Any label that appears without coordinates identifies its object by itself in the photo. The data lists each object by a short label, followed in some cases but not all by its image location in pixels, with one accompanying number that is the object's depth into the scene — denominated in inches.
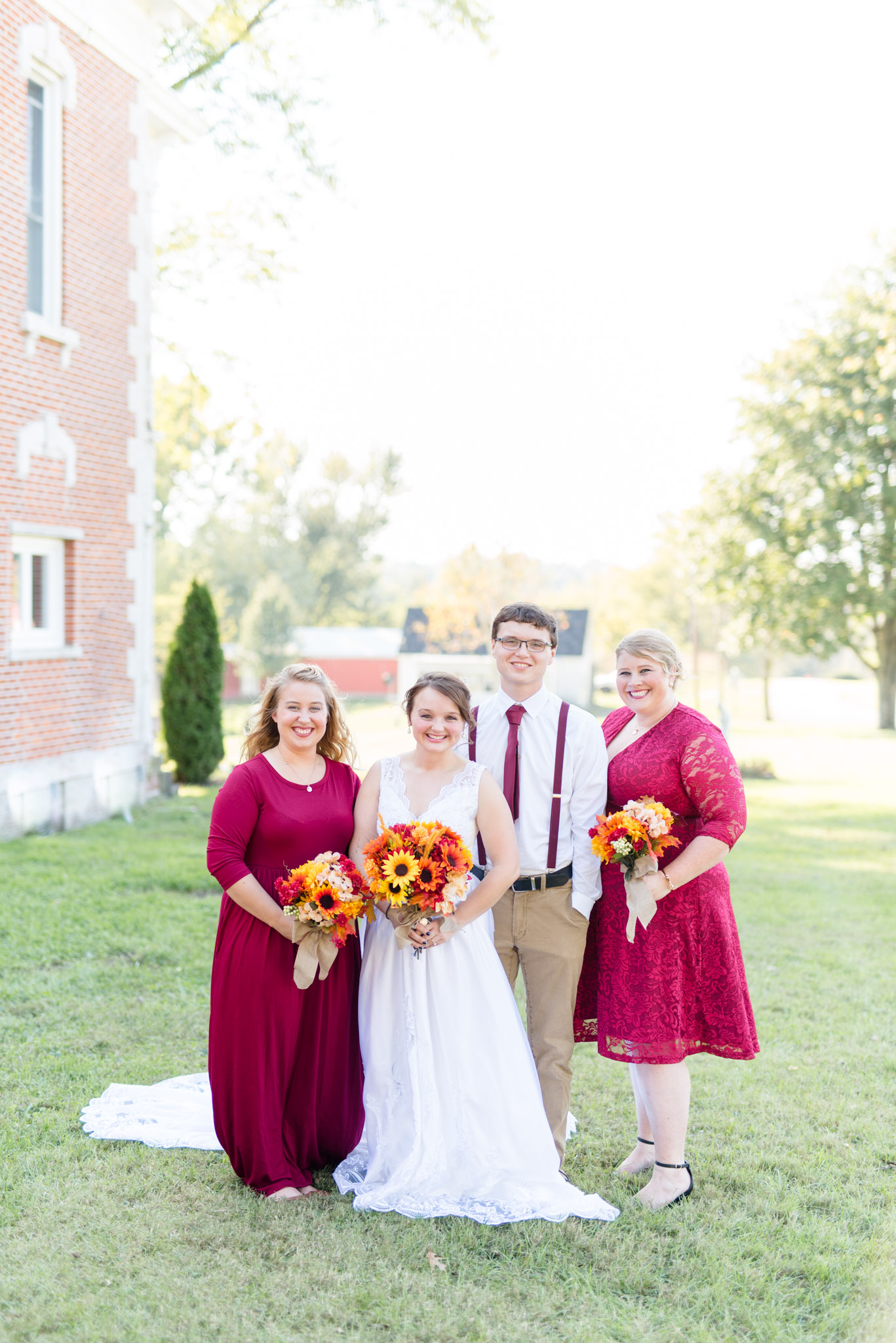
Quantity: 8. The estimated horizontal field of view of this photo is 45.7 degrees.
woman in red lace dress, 161.9
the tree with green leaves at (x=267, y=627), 2057.1
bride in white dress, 163.2
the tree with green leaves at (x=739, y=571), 1467.8
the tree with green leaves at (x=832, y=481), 1398.9
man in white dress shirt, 169.2
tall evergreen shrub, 667.4
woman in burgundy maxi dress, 167.9
